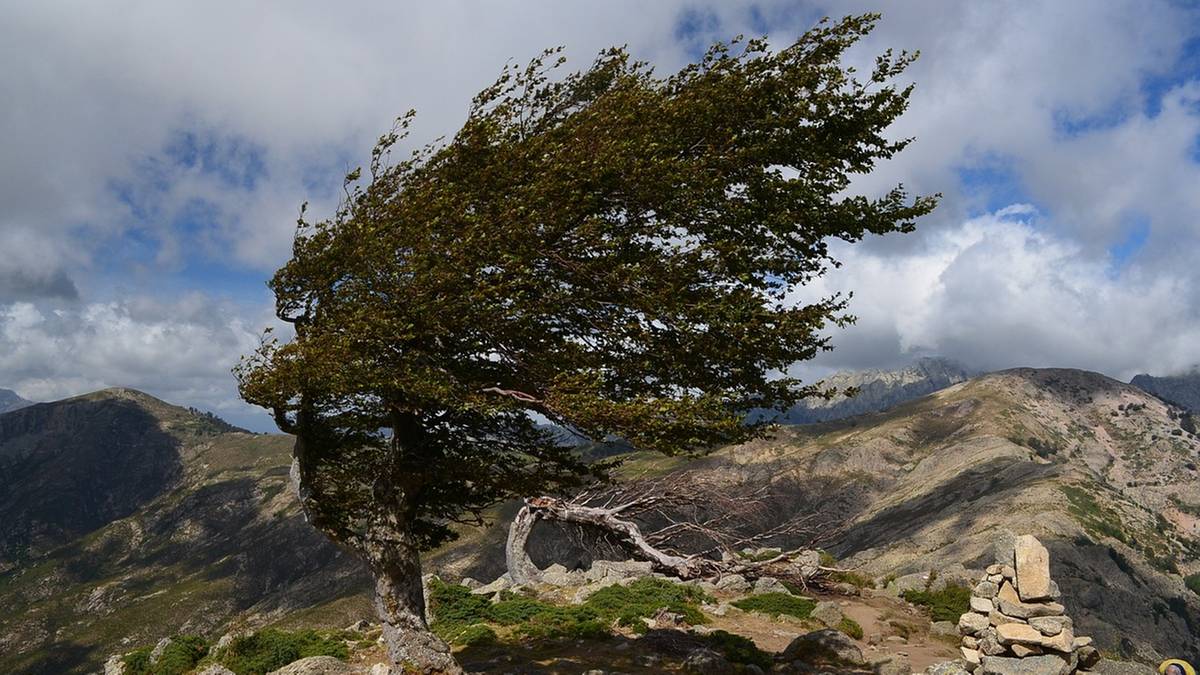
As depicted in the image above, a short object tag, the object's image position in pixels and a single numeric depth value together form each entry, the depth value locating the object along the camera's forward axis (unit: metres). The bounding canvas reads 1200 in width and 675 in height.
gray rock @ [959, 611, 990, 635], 15.24
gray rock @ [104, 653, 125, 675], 21.84
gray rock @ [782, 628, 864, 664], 19.64
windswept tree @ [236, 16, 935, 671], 11.71
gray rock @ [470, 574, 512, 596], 29.91
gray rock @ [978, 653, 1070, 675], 13.23
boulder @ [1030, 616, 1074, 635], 13.56
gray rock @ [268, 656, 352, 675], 17.83
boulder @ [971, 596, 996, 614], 15.16
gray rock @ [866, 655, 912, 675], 18.92
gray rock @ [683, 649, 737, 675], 17.89
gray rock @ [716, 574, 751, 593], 31.56
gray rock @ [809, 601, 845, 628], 26.64
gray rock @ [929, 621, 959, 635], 26.58
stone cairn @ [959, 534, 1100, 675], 13.47
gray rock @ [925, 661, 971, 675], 16.55
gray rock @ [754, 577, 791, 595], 30.92
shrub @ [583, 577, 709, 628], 24.72
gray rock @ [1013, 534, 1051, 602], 13.95
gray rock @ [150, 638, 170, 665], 21.85
